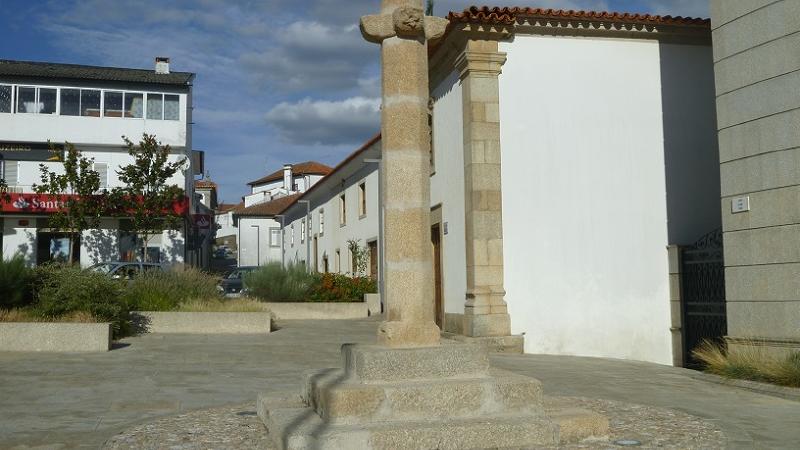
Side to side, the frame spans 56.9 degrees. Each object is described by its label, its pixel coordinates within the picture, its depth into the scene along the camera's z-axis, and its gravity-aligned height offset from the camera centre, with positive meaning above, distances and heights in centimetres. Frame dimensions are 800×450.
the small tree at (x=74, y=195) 2609 +319
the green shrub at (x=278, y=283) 1984 -7
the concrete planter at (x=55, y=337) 1111 -80
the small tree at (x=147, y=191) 2653 +334
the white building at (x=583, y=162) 1296 +207
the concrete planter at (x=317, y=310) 1903 -80
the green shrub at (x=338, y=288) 2045 -24
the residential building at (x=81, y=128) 3067 +660
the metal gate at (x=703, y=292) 1228 -31
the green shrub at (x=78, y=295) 1187 -19
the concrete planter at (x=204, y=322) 1402 -78
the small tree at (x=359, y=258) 2484 +73
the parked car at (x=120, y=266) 2203 +52
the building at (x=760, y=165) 916 +139
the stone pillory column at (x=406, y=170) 603 +90
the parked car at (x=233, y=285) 3186 -15
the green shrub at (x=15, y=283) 1249 +3
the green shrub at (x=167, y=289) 1467 -13
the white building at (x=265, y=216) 5612 +500
